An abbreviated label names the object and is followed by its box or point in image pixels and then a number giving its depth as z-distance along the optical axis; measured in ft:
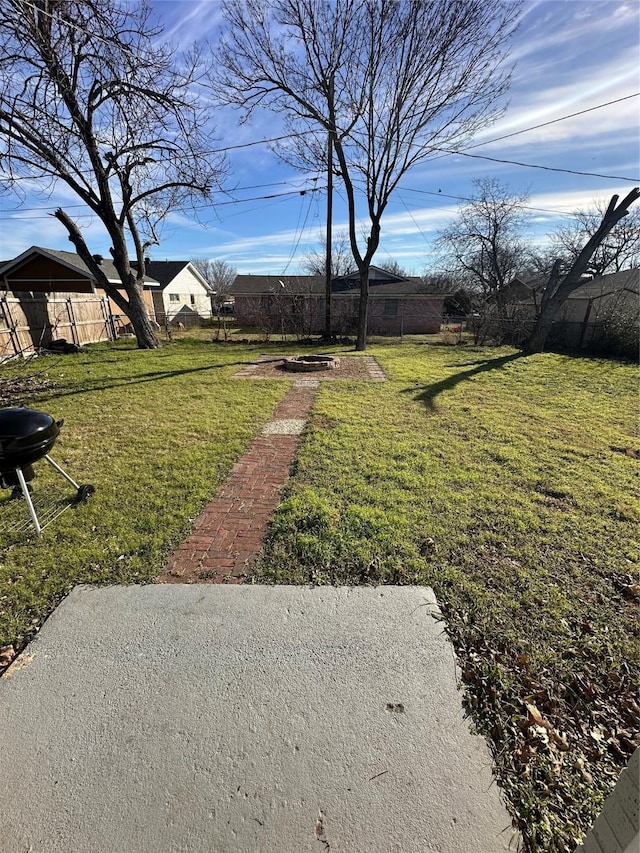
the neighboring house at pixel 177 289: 86.94
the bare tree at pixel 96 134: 16.51
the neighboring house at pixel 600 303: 39.59
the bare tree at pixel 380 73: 29.37
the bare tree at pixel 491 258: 71.31
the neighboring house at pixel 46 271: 61.93
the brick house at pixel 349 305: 67.72
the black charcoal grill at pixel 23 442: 7.84
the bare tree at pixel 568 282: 35.37
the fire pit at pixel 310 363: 30.91
